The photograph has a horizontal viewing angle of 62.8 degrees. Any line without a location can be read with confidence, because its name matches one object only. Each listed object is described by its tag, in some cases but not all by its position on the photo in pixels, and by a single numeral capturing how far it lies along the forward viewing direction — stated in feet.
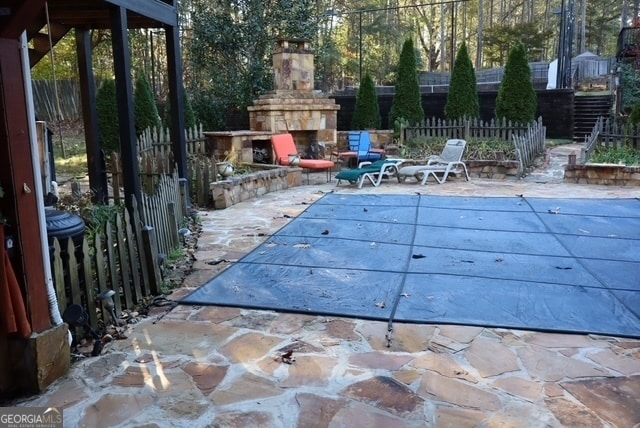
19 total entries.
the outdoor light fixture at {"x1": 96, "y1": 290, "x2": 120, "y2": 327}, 10.36
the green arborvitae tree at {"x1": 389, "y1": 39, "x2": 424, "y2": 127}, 43.50
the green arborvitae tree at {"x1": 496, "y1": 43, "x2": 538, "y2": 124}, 40.60
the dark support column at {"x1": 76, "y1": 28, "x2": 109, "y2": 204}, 20.34
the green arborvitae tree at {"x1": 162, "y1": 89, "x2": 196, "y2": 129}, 39.40
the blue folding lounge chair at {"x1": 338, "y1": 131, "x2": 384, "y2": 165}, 35.78
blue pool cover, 11.68
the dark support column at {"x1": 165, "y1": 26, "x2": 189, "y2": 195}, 20.38
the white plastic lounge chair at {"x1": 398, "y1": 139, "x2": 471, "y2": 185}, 30.45
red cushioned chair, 31.50
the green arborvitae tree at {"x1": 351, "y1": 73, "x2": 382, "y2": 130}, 45.78
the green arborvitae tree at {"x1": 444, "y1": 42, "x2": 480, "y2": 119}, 42.98
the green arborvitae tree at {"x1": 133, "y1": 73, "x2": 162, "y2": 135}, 36.94
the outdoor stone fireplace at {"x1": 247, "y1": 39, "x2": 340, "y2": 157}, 36.09
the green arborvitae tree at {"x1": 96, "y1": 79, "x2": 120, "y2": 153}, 35.88
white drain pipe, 8.21
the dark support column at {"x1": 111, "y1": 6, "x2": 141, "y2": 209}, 15.17
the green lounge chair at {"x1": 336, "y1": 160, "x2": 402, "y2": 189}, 29.27
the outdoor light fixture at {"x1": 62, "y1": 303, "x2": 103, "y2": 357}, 9.38
